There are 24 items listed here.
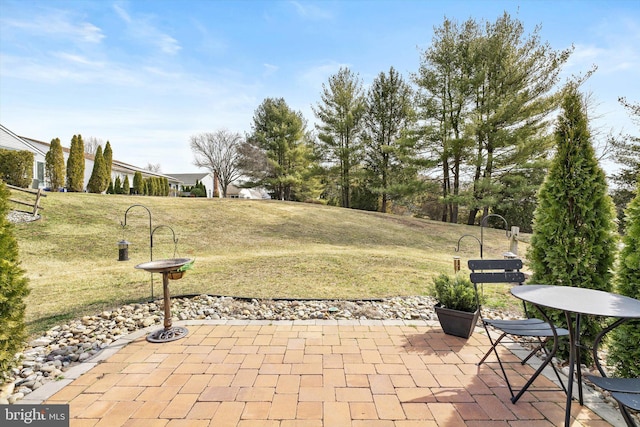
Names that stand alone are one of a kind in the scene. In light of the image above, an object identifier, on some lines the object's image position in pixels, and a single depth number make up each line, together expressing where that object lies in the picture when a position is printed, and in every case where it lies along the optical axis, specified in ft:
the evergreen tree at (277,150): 83.97
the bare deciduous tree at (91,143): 137.39
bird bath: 10.23
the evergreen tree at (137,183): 71.39
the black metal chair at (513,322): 7.31
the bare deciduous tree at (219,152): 106.01
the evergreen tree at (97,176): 56.49
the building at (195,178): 143.64
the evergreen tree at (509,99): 50.67
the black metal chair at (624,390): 4.95
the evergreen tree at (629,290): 7.44
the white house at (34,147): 51.67
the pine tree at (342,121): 75.97
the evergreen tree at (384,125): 75.00
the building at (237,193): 144.34
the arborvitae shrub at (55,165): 48.78
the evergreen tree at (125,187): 67.77
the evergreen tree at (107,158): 58.23
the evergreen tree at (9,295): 7.54
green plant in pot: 10.62
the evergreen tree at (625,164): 53.47
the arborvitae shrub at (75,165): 50.91
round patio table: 5.91
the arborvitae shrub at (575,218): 8.89
